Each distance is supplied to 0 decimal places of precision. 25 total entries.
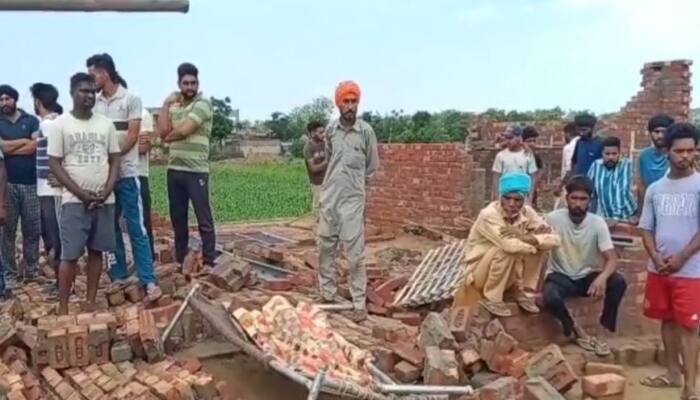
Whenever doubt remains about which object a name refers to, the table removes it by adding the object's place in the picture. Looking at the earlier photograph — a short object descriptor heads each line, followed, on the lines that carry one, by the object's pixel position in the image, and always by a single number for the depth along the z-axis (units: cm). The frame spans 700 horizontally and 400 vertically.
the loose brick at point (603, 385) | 474
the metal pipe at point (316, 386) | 415
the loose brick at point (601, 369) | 512
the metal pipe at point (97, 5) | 195
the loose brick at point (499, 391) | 438
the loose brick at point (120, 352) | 495
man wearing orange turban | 609
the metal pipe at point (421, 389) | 446
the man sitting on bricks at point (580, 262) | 562
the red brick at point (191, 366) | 485
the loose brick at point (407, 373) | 488
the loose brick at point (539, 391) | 431
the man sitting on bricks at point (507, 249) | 548
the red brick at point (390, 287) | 649
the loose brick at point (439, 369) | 464
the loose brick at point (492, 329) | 534
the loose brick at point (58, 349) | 482
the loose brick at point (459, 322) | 527
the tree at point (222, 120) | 3841
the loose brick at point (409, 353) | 493
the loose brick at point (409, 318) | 601
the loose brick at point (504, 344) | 512
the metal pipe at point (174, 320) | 522
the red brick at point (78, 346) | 483
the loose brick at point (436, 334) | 504
